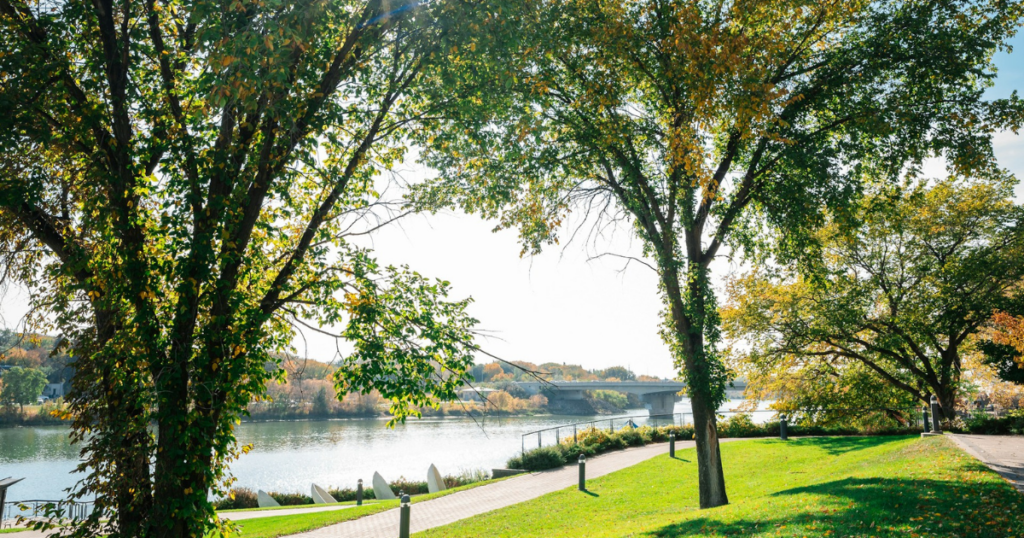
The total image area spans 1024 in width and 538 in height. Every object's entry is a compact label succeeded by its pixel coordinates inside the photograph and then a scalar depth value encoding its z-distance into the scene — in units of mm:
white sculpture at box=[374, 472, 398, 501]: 20578
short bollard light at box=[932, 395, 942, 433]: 17891
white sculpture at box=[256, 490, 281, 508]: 19252
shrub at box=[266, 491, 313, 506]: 20297
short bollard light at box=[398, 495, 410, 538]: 10625
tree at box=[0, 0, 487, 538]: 5969
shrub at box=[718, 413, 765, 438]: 26125
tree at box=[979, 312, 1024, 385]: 17216
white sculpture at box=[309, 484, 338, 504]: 19719
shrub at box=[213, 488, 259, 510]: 19003
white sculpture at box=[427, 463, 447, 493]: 20406
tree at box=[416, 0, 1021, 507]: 10273
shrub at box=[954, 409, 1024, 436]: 18953
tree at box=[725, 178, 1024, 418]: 21125
